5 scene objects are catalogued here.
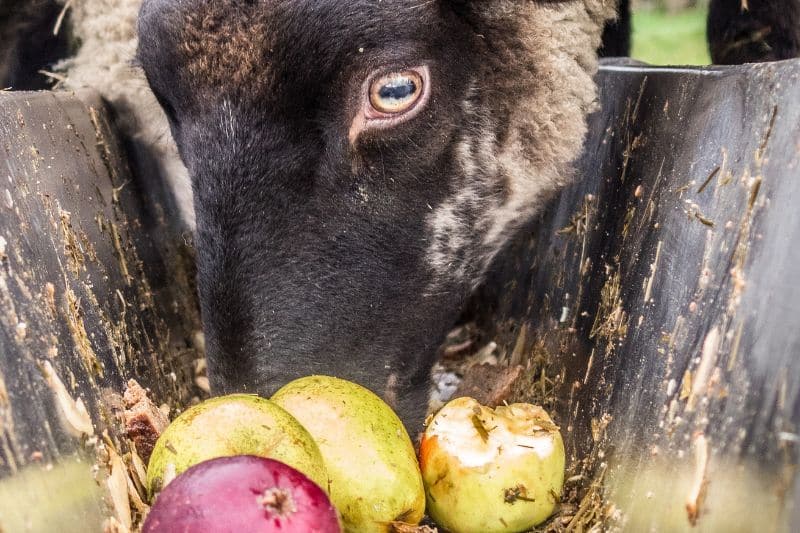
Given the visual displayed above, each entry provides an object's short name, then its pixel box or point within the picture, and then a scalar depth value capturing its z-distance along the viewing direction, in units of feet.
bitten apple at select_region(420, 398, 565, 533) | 1.57
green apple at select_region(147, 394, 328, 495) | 1.37
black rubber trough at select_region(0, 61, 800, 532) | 1.33
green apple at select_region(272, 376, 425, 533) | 1.46
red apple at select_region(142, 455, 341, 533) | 1.20
